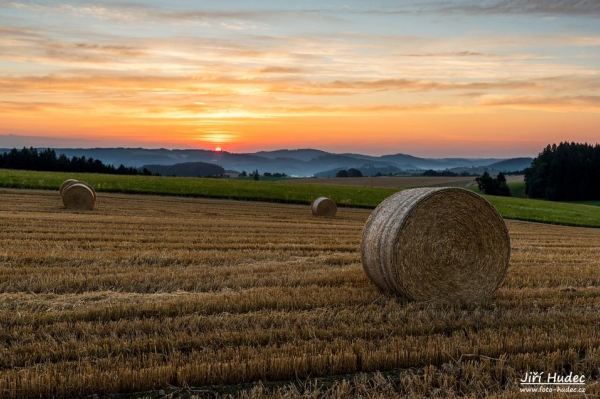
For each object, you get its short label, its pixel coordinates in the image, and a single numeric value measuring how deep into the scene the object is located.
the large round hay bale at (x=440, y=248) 9.16
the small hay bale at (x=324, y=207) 29.34
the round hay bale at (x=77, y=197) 25.18
